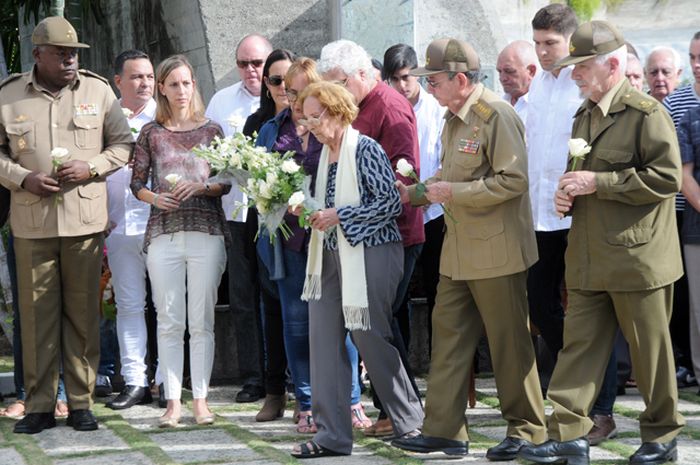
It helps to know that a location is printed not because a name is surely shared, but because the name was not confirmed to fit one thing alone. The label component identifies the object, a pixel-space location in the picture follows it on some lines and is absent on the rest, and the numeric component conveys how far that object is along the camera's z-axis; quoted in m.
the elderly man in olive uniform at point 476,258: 10.84
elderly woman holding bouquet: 11.19
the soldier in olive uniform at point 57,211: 12.99
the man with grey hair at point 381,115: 12.02
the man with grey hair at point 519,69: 13.96
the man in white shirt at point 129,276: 14.41
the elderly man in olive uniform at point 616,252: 10.38
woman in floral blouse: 13.25
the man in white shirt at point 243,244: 14.67
